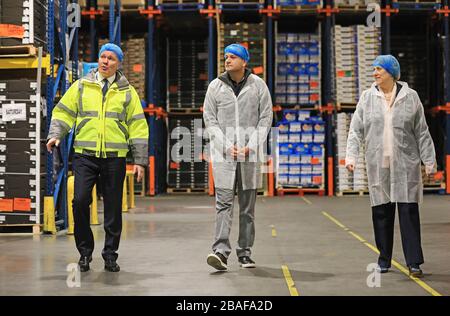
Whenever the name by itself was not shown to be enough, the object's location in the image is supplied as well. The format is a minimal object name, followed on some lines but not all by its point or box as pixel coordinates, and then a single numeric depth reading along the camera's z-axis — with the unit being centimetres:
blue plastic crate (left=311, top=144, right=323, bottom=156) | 1858
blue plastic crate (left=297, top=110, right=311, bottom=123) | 1881
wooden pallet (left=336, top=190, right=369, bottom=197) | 1839
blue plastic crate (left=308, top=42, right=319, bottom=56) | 1884
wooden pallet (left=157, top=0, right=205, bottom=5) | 1875
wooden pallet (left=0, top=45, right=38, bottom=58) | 960
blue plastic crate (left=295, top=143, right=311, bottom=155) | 1855
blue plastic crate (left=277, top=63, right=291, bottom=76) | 1894
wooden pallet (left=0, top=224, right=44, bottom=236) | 994
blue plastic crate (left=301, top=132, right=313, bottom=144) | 1856
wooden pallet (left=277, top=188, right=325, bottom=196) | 1861
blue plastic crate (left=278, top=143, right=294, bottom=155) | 1850
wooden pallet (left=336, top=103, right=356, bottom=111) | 1886
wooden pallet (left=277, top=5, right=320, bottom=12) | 1897
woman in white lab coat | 626
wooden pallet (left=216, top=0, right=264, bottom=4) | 1883
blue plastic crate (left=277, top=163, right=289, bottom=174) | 1856
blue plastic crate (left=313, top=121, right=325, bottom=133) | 1859
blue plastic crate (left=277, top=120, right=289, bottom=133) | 1852
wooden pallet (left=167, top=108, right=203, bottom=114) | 1931
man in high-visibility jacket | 649
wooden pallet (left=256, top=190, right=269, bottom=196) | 1856
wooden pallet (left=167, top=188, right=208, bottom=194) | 1902
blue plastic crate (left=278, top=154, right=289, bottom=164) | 1856
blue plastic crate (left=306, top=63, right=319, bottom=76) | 1883
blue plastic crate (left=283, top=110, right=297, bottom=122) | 1884
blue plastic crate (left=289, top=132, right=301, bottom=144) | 1853
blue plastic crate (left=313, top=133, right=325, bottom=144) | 1858
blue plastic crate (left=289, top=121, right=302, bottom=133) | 1853
